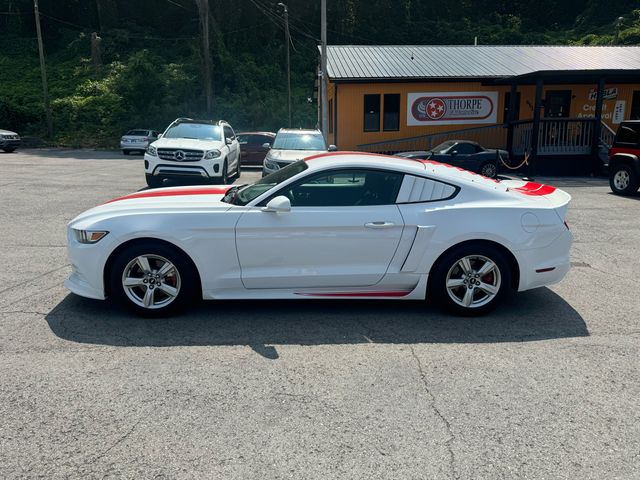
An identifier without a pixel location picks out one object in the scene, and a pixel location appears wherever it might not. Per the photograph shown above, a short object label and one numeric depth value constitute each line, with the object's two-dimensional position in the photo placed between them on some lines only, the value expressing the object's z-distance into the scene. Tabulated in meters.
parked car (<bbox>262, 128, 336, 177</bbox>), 12.49
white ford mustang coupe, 4.67
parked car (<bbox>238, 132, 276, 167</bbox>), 22.61
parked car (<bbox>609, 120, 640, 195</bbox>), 13.02
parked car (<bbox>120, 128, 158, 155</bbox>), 29.62
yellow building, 22.44
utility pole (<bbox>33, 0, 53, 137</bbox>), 32.66
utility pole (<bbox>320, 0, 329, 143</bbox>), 21.14
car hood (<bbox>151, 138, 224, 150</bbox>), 12.46
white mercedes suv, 12.34
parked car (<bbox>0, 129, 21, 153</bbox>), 27.66
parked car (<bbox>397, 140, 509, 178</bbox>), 18.20
